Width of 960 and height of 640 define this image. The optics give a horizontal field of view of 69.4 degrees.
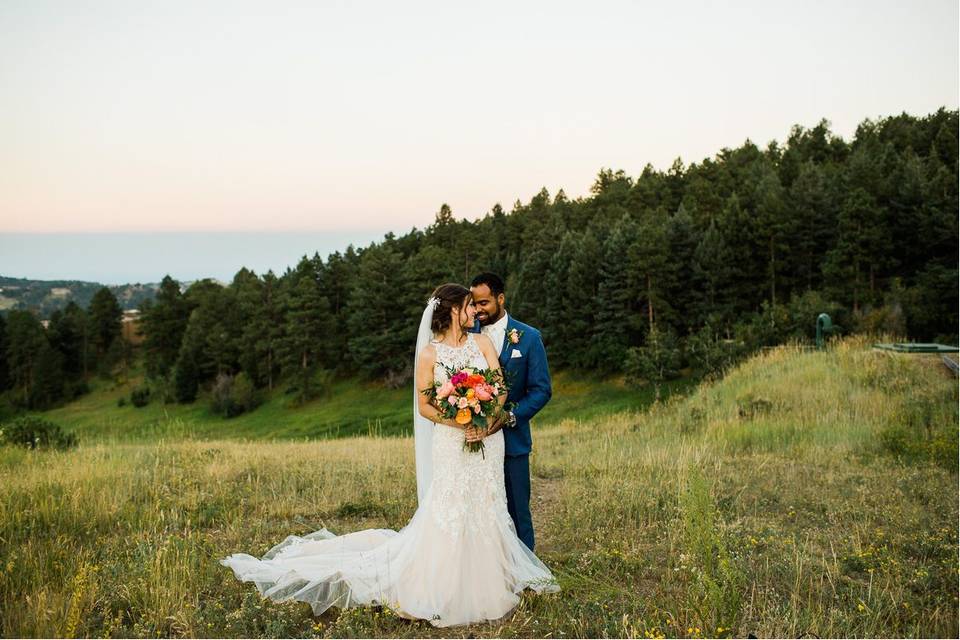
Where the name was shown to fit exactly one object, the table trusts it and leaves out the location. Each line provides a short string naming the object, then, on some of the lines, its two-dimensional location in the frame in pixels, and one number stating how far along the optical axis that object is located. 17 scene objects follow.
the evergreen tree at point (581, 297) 56.41
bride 5.09
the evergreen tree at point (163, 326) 80.81
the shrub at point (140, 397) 72.31
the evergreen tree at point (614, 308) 53.53
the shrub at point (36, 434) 14.83
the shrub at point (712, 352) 37.43
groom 5.84
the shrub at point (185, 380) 69.75
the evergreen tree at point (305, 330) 65.06
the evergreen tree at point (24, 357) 81.06
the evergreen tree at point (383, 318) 62.00
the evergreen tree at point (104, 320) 93.81
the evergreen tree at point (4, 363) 83.38
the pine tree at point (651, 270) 53.44
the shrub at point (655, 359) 44.03
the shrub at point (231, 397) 62.50
